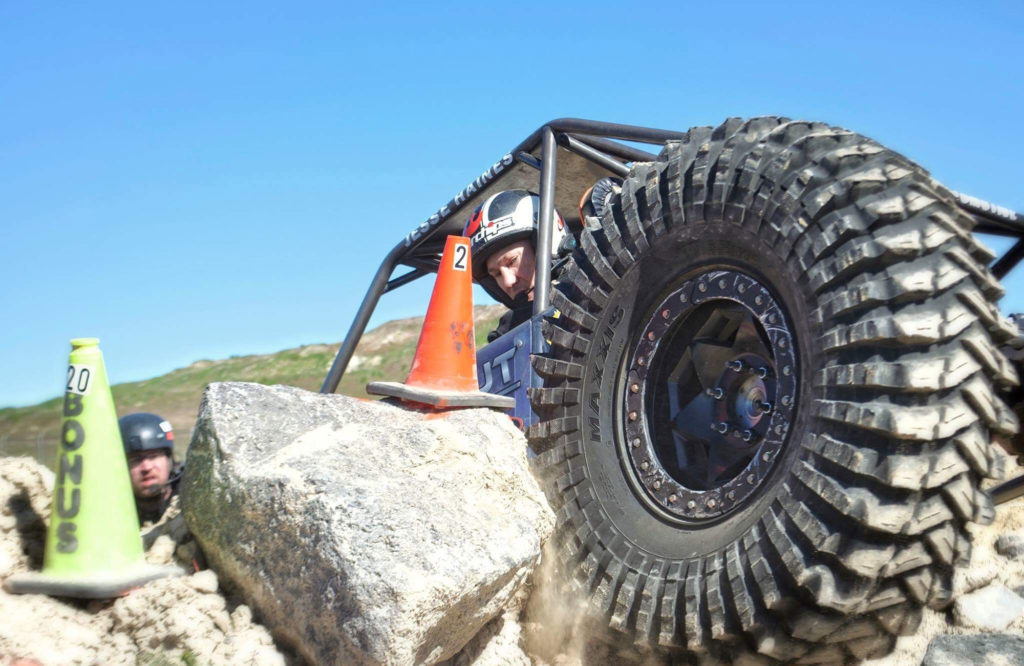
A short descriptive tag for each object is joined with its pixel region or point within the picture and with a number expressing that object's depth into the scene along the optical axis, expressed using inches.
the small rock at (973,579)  112.7
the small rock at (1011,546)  120.0
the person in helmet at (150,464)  208.7
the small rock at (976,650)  100.2
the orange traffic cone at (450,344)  147.6
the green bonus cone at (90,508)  107.5
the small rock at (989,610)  108.4
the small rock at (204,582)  109.4
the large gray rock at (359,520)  98.8
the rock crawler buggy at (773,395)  95.9
